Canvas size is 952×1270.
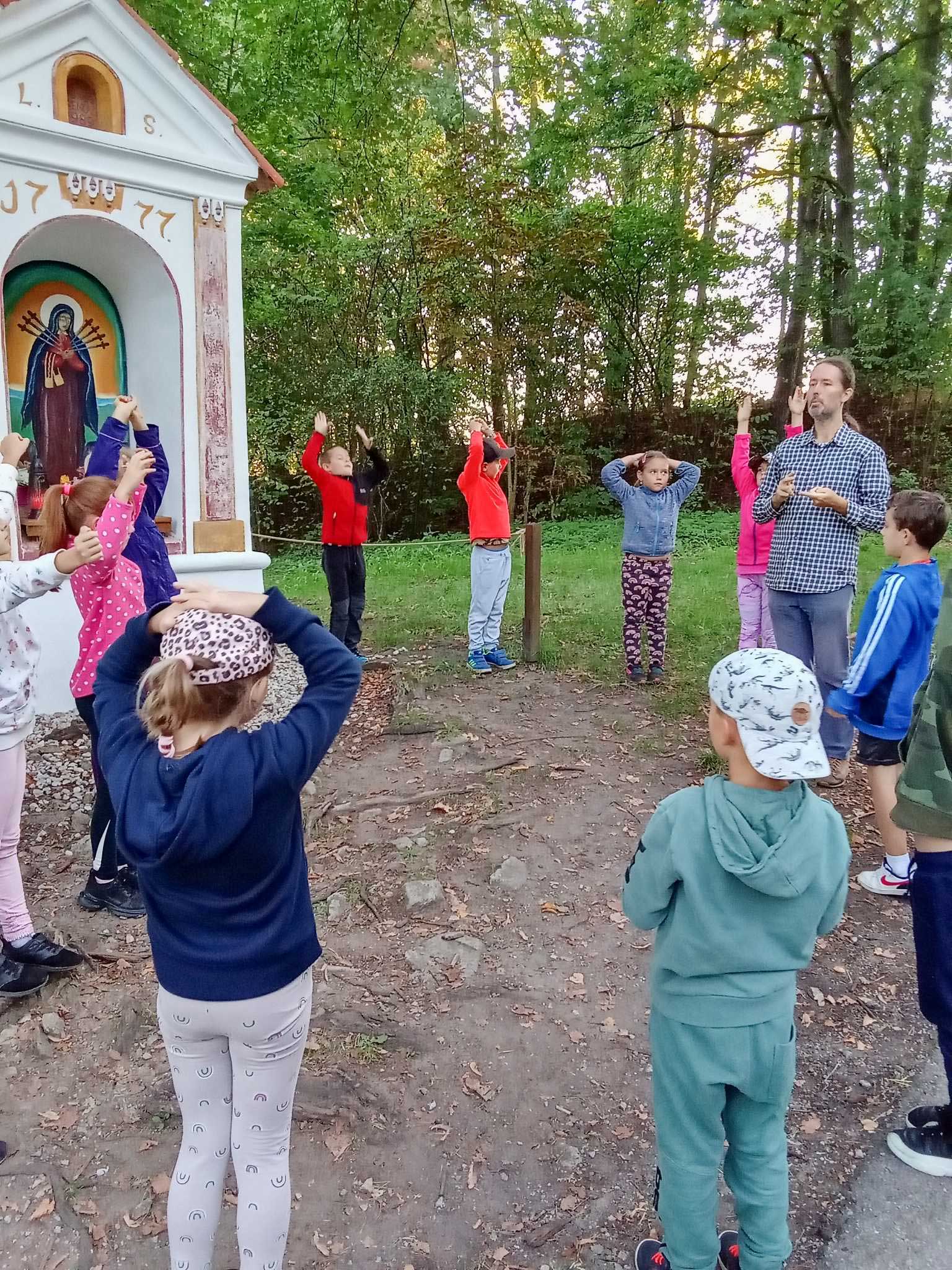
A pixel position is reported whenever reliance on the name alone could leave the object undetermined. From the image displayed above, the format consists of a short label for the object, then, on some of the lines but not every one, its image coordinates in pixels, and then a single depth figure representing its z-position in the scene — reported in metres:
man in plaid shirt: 4.43
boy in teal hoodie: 1.72
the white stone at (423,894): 3.91
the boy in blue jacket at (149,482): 3.91
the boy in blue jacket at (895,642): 3.52
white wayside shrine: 6.16
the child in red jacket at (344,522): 7.05
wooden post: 7.16
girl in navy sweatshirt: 1.65
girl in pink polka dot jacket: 3.15
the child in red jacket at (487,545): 6.86
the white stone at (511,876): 4.06
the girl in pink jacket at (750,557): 5.91
